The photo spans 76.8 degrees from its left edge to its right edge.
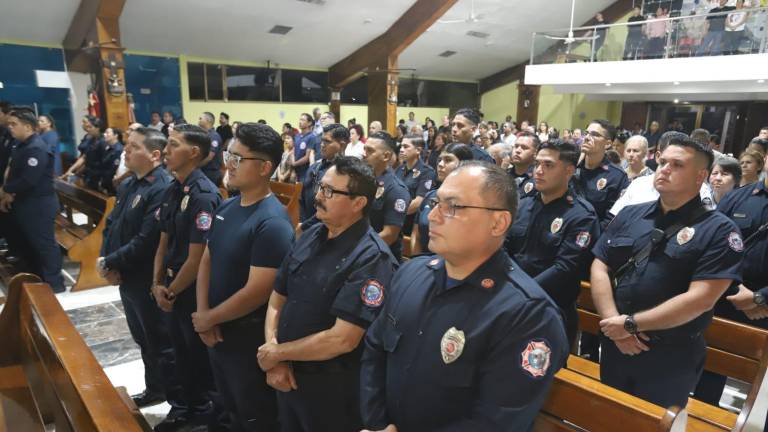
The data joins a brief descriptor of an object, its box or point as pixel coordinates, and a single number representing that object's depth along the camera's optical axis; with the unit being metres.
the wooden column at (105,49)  8.25
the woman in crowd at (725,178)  3.27
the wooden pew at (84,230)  4.33
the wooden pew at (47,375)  1.40
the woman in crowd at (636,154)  3.84
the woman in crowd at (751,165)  3.35
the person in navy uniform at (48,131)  5.64
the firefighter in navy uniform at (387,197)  2.98
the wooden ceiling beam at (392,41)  10.88
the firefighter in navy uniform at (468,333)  1.17
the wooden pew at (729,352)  2.05
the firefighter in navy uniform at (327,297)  1.66
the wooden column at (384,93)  12.06
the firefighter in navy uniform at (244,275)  1.93
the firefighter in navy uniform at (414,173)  3.91
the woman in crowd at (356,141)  6.95
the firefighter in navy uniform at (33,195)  3.86
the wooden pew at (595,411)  1.23
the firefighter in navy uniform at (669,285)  1.80
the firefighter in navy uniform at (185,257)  2.29
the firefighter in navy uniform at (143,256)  2.53
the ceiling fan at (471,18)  11.62
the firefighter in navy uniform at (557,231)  2.25
